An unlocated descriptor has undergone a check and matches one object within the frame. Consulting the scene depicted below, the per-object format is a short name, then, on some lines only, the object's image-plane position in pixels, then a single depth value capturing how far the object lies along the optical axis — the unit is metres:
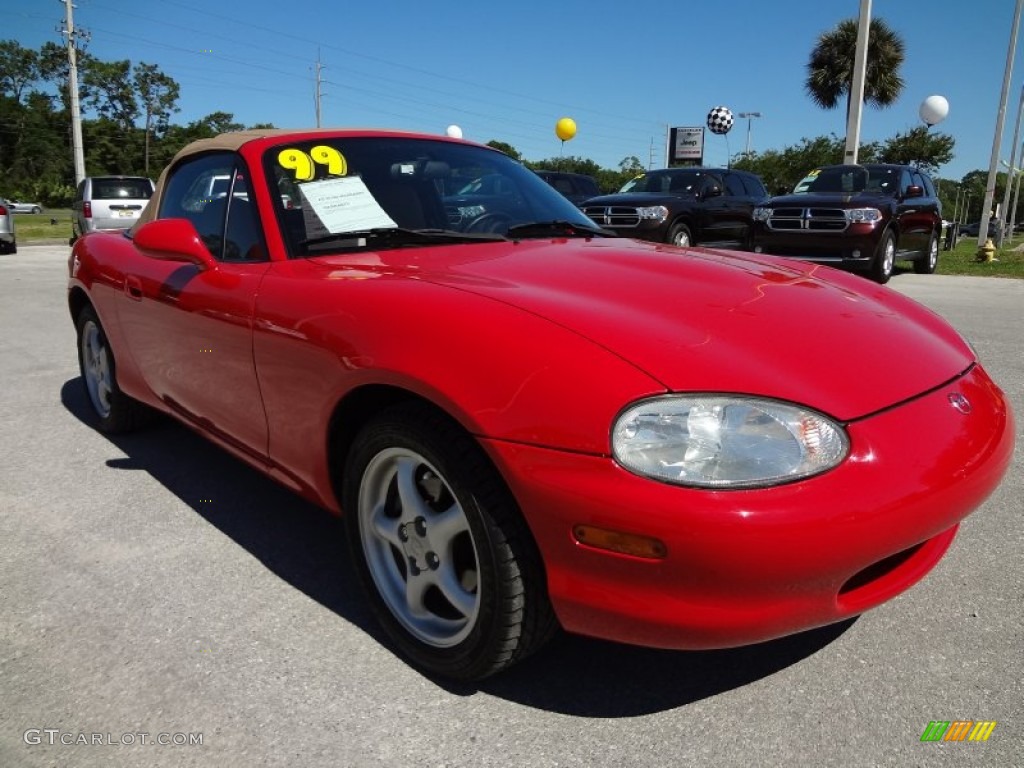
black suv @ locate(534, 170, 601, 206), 14.34
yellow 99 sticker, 2.62
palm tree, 35.69
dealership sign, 34.44
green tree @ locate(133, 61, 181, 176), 69.75
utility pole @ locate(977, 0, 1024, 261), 23.00
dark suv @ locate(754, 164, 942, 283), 9.90
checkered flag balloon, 42.59
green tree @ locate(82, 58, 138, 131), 68.56
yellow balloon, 30.89
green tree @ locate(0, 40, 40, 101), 74.00
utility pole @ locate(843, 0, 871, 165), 16.88
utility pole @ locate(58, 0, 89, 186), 26.55
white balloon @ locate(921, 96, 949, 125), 24.39
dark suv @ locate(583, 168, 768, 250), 10.97
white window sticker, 2.54
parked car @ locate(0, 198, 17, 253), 14.83
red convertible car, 1.52
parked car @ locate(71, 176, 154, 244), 14.71
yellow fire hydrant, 16.06
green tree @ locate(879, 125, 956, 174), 45.91
